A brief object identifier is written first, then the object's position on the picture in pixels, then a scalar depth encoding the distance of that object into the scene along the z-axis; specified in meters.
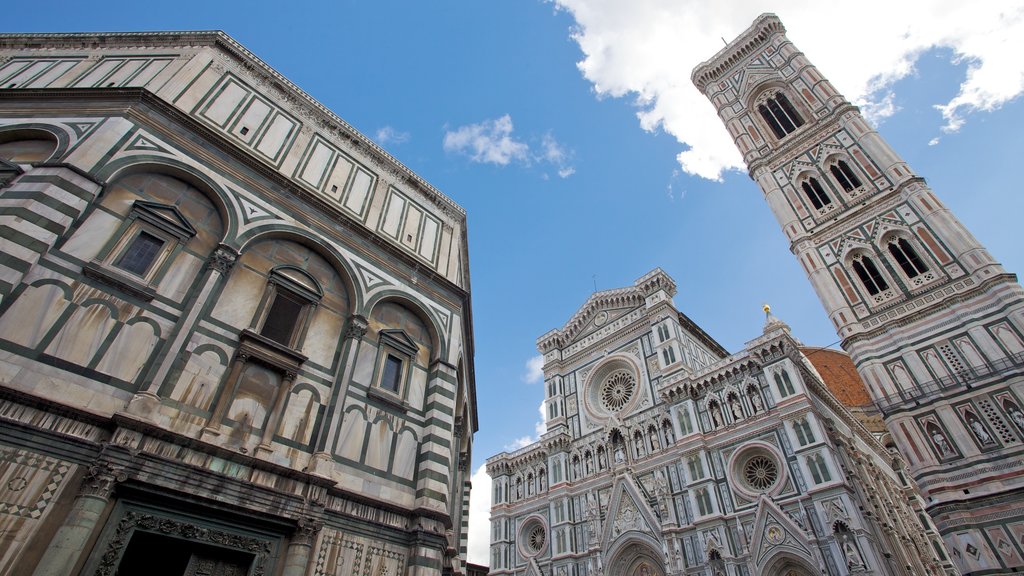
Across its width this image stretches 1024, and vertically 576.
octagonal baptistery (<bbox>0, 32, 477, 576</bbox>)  6.97
